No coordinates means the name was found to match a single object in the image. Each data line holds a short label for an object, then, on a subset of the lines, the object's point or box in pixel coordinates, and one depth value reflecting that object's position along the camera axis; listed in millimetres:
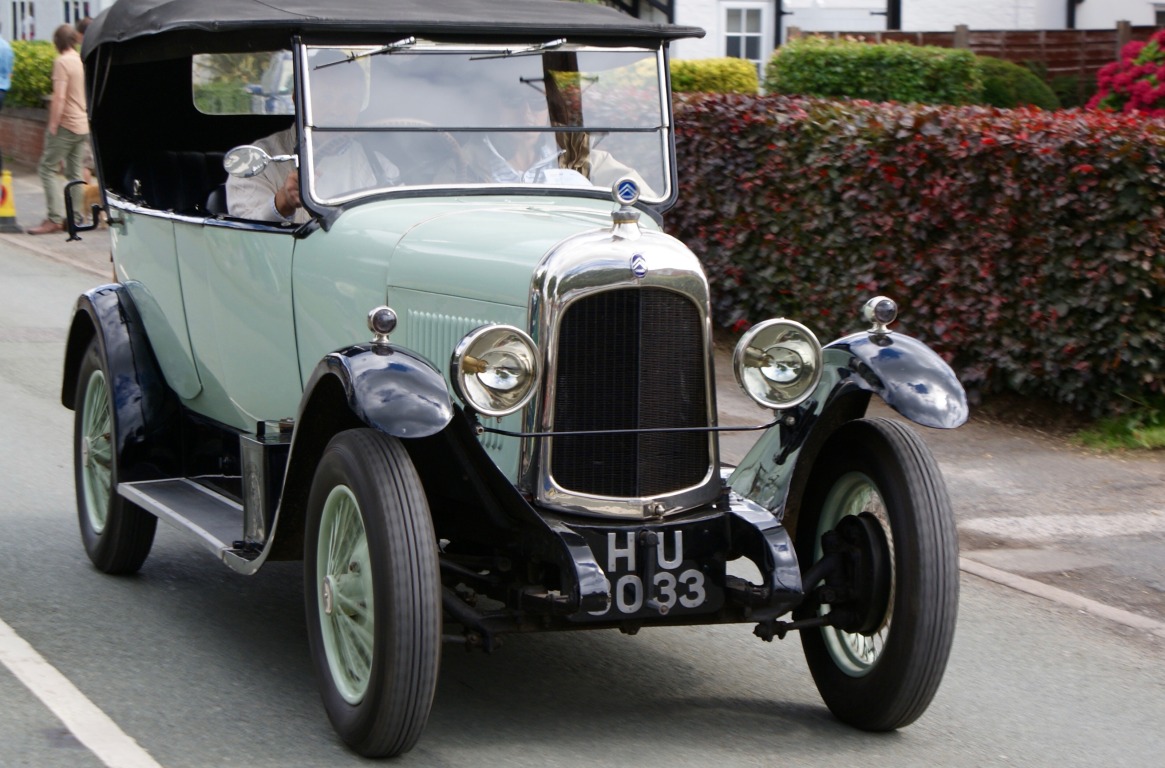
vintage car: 4355
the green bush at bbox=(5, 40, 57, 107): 23562
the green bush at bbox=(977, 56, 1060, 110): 20812
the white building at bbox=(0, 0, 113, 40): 27109
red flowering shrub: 13062
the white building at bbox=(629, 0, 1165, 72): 25766
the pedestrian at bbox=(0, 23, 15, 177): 17375
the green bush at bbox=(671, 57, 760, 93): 21156
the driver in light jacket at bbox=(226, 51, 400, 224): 5336
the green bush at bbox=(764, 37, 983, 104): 19781
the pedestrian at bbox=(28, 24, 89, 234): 16828
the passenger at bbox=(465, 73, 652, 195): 5523
